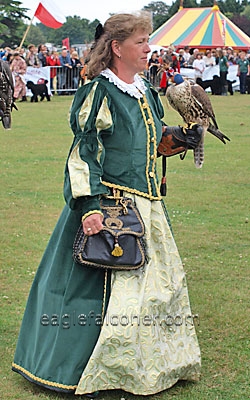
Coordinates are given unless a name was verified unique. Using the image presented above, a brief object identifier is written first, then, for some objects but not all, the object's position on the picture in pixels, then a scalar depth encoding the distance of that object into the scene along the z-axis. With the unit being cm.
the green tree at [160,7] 9106
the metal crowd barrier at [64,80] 2784
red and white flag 2112
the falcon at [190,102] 601
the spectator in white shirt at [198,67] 2914
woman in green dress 382
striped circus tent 3919
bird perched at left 567
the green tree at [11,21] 4944
